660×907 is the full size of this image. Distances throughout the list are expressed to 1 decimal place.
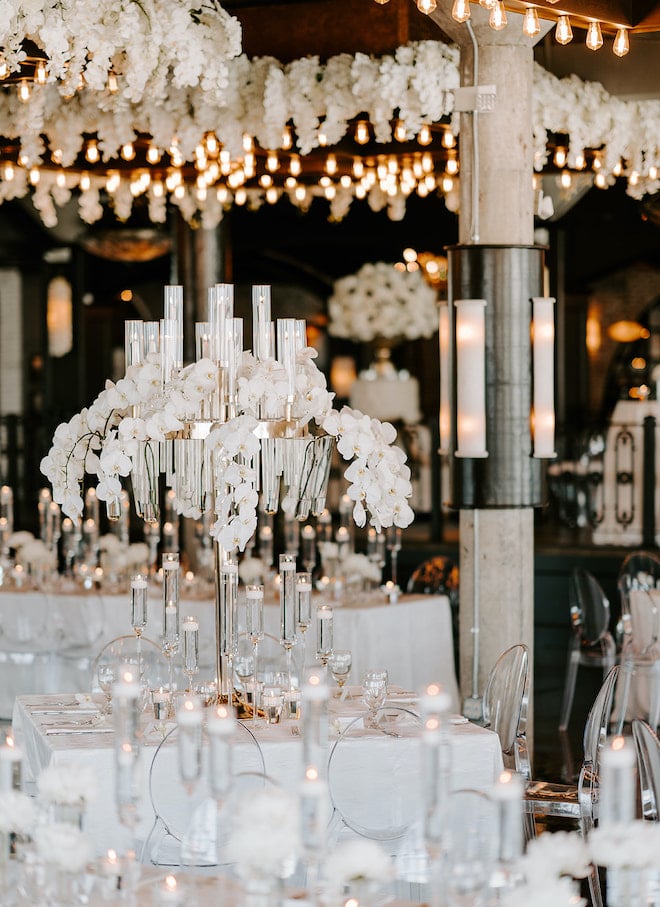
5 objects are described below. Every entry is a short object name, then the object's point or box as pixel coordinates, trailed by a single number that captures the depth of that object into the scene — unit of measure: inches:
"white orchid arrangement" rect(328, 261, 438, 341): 534.6
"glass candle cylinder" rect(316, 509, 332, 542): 280.8
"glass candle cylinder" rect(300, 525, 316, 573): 303.7
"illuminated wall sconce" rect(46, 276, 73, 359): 579.2
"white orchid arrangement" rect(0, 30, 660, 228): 302.7
